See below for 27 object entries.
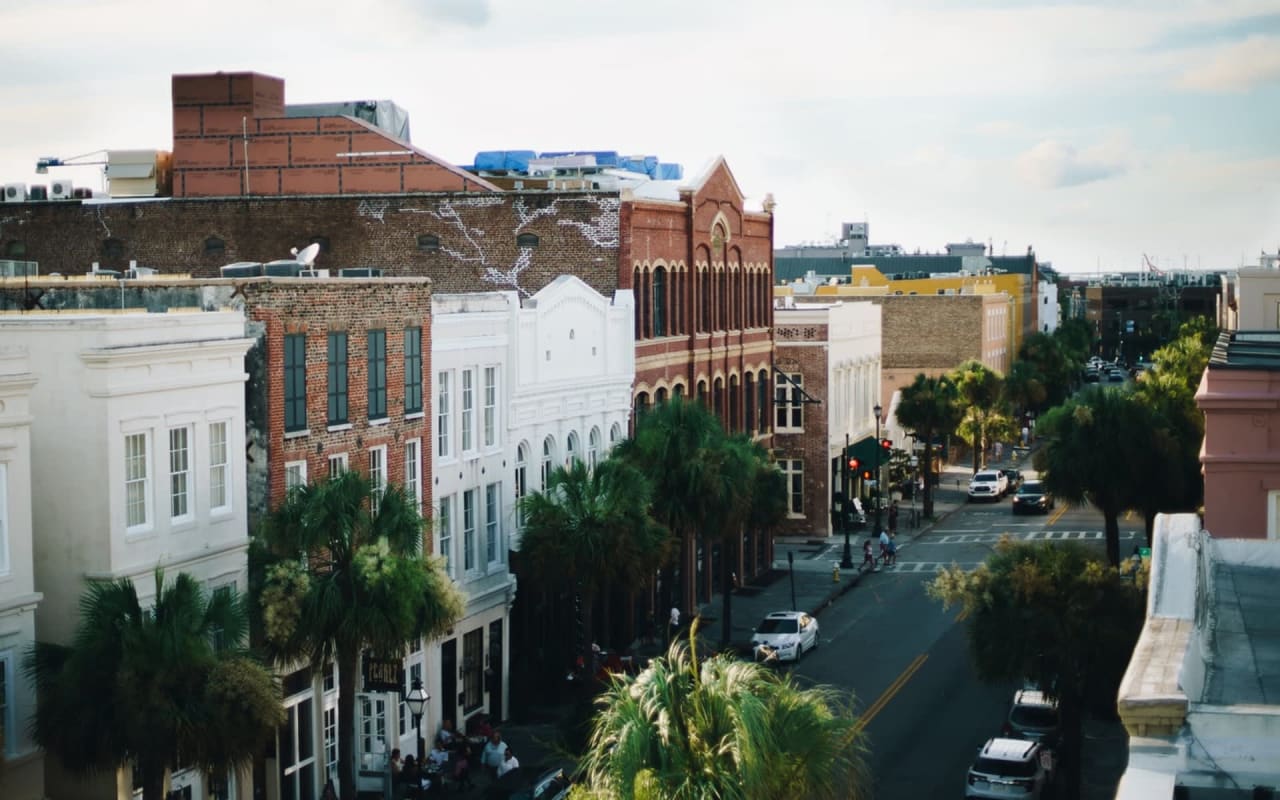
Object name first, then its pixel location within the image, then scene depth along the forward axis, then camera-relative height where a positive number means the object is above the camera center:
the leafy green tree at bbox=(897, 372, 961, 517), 83.31 -5.69
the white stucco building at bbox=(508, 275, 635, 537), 46.22 -2.54
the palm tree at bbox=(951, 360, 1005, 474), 97.31 -5.98
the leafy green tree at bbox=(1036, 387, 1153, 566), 55.72 -5.17
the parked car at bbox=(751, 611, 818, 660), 50.28 -9.59
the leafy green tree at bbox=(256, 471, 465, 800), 31.08 -5.04
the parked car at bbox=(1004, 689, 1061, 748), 40.16 -9.56
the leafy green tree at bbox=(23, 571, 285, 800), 26.44 -5.85
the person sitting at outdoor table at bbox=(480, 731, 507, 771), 38.56 -9.66
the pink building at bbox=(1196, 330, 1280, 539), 36.44 -3.35
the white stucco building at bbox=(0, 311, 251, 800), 29.31 -2.79
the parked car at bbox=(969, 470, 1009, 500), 89.25 -9.83
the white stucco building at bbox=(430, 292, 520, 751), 41.50 -4.85
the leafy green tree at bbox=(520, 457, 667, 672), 42.19 -5.66
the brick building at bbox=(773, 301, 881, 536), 74.69 -5.23
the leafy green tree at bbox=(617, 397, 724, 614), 48.56 -4.62
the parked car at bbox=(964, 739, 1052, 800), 35.75 -9.44
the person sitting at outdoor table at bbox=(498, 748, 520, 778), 38.47 -9.88
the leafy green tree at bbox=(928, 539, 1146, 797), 35.41 -6.51
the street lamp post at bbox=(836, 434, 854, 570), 67.56 -8.83
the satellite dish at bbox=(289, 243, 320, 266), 40.69 +0.58
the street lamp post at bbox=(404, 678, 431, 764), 35.78 -8.17
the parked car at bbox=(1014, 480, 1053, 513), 83.62 -9.80
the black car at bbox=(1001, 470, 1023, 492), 93.69 -10.08
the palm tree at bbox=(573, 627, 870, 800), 18.94 -4.71
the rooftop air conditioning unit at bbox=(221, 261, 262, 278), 39.68 +0.27
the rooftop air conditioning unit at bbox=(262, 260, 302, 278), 38.94 +0.28
